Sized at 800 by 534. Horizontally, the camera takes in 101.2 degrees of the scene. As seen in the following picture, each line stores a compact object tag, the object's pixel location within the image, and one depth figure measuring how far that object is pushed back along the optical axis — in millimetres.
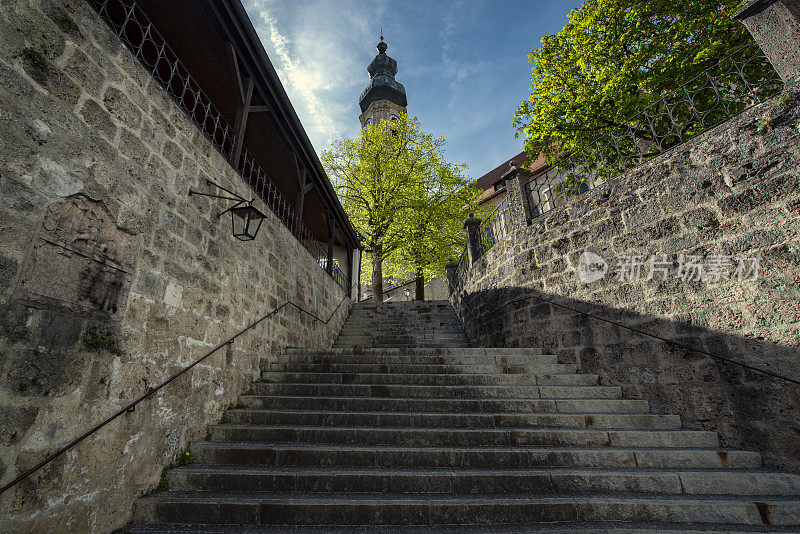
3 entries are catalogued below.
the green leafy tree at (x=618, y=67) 6297
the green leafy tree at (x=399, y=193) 13711
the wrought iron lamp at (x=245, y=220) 3760
